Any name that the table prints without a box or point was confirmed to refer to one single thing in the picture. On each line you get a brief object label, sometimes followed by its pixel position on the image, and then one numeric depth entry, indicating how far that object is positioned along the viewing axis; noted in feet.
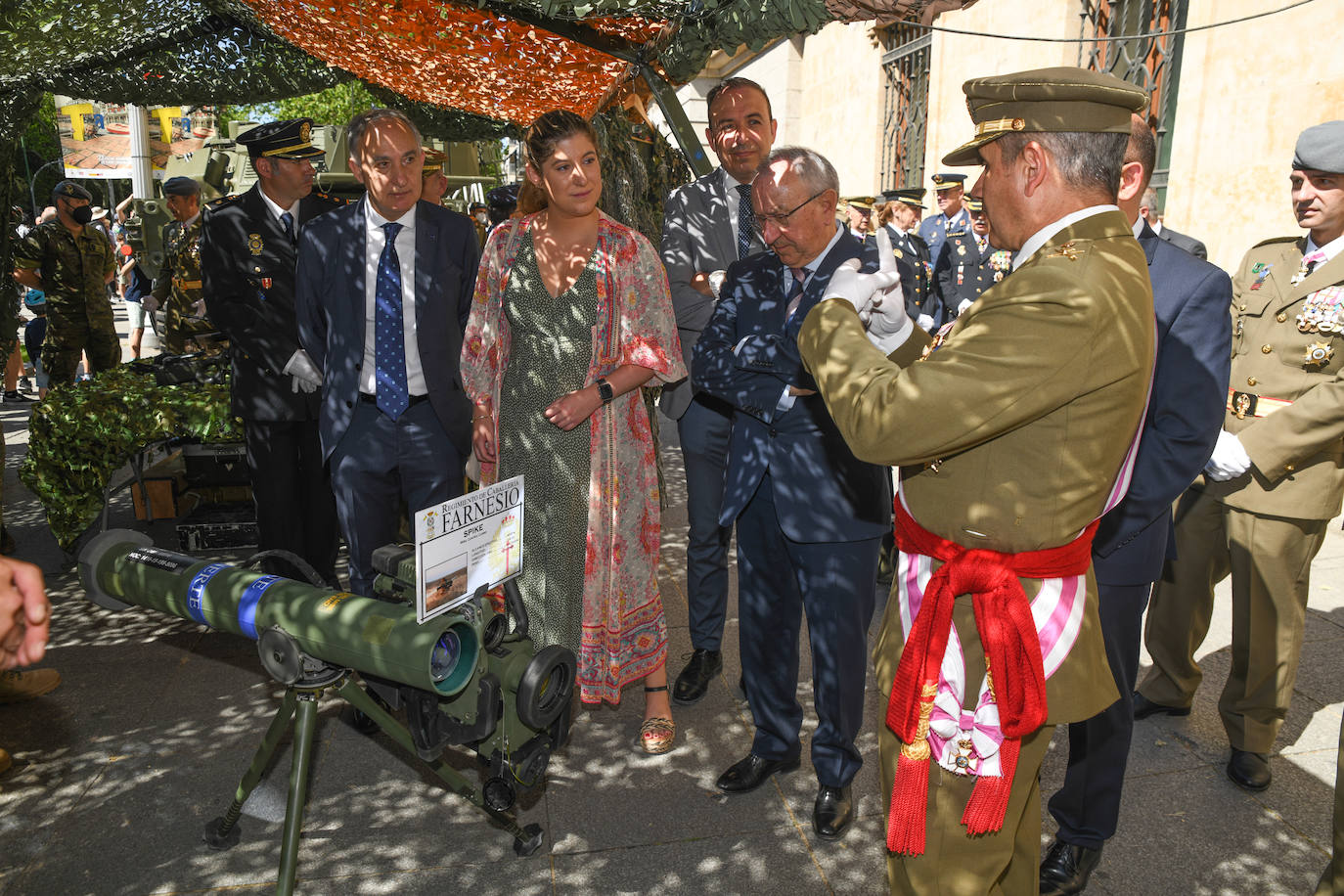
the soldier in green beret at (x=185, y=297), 24.85
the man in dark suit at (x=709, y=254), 12.59
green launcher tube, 6.79
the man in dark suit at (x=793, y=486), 9.52
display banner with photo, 74.84
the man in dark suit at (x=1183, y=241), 13.42
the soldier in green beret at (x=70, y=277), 28.03
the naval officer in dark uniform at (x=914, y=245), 33.45
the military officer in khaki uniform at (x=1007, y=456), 5.55
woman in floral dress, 10.90
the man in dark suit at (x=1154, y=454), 8.00
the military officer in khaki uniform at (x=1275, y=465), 10.36
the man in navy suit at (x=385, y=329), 11.41
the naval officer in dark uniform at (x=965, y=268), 32.76
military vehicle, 44.16
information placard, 6.78
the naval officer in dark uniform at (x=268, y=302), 13.82
